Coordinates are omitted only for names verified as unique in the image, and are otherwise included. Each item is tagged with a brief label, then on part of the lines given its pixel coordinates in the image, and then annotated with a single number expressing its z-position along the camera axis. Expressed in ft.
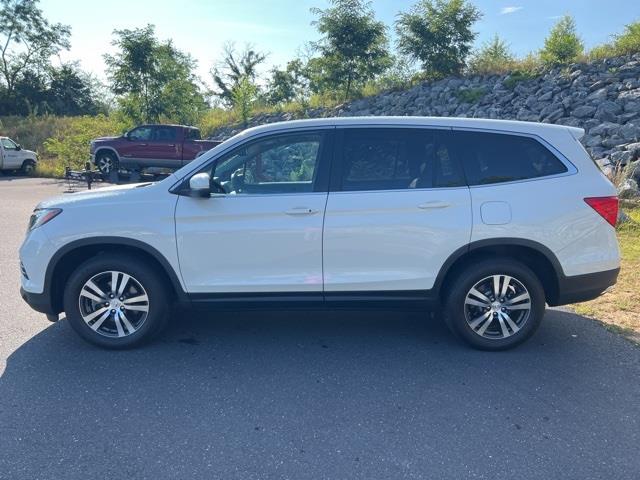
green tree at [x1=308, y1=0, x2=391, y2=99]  76.89
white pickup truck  74.90
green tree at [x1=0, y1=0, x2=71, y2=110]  142.72
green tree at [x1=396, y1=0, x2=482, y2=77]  73.92
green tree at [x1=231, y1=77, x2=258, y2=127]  86.69
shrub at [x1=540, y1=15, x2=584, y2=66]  66.49
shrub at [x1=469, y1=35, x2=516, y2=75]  71.31
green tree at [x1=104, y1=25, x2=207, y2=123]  79.00
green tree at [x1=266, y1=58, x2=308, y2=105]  157.99
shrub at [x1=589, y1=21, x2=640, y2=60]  62.54
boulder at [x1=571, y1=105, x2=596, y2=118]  52.60
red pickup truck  61.46
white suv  13.87
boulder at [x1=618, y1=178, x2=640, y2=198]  34.35
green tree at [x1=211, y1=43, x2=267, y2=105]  168.14
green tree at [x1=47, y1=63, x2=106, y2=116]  158.61
